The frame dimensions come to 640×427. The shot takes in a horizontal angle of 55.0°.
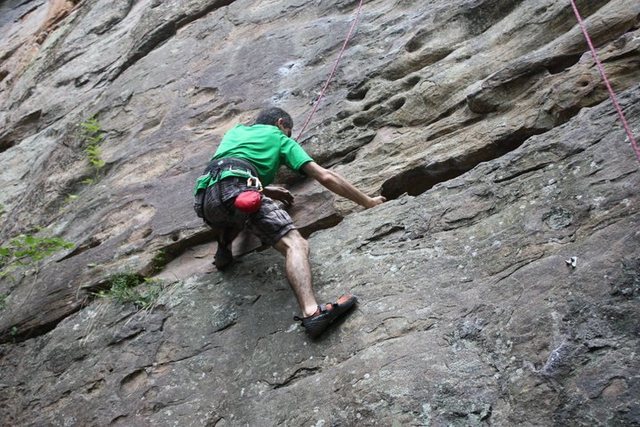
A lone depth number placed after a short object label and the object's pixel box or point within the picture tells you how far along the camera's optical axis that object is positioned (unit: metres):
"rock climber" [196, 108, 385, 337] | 5.07
